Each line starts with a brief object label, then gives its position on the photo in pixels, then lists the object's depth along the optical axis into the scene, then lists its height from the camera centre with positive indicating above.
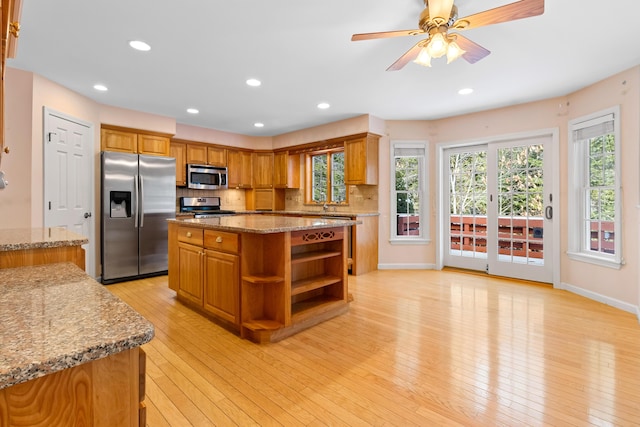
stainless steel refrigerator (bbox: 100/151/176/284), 4.33 +0.03
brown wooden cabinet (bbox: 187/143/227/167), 5.75 +1.12
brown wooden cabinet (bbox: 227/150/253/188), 6.29 +0.94
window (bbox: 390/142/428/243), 5.31 +0.37
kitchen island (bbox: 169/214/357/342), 2.60 -0.52
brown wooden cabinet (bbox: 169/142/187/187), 5.54 +0.98
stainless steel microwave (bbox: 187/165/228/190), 5.64 +0.69
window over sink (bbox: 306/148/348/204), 5.88 +0.72
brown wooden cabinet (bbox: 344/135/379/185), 5.09 +0.87
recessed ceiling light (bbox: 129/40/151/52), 2.75 +1.50
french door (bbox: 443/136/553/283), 4.37 +0.08
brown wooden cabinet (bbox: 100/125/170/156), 4.53 +1.11
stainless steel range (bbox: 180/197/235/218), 5.72 +0.16
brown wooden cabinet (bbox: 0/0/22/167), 1.06 +0.65
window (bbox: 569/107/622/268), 3.51 +0.28
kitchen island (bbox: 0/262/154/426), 0.55 -0.26
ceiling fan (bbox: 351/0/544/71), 1.86 +1.22
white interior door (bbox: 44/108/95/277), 3.62 +0.48
